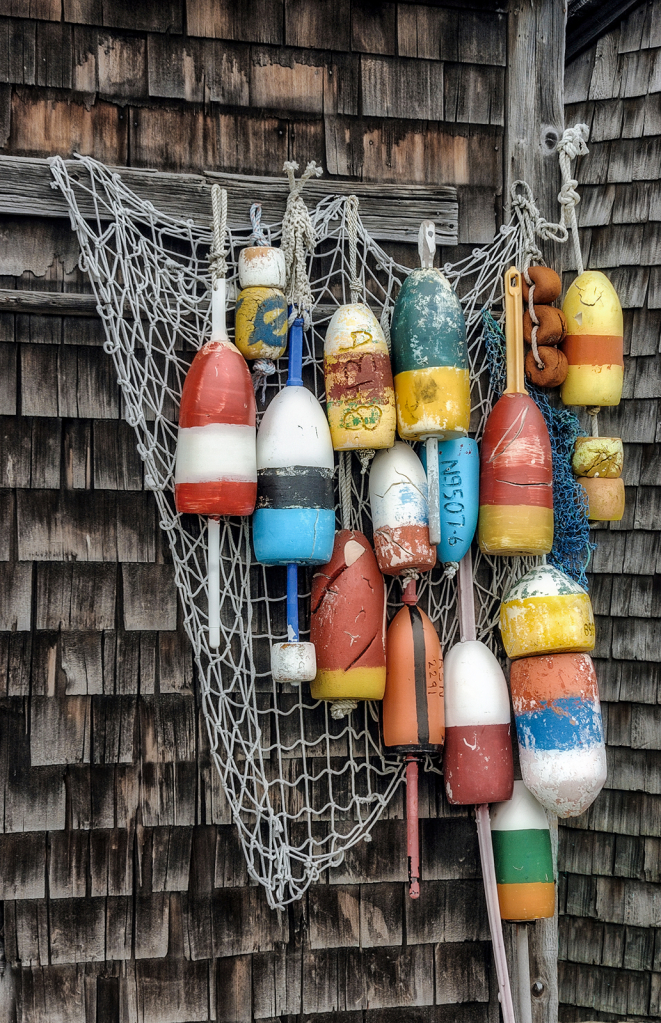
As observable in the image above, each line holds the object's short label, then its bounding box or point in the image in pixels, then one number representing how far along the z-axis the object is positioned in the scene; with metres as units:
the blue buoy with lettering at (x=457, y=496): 3.12
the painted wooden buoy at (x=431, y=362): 3.03
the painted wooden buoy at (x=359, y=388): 3.04
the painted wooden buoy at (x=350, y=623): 2.99
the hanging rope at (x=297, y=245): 3.09
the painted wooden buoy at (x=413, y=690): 3.02
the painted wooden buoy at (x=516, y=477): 3.08
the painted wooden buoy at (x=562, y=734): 2.99
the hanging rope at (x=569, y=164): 3.31
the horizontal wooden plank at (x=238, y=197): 3.01
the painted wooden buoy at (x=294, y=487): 2.96
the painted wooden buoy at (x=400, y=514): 3.02
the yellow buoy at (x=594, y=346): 3.26
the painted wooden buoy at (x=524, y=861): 3.08
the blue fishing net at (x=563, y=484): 3.26
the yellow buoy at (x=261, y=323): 2.98
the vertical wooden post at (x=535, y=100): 3.33
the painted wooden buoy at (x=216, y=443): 2.92
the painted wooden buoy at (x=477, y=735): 3.07
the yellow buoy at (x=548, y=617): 3.03
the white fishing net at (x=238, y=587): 3.04
